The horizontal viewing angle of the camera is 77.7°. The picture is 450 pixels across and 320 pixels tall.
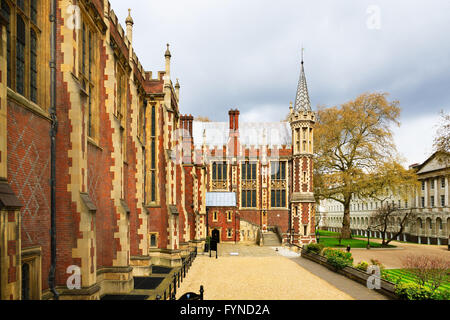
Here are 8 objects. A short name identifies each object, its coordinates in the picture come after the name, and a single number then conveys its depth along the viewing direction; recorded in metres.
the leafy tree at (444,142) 21.19
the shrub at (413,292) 10.60
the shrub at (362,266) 16.39
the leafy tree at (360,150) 34.25
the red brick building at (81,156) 7.30
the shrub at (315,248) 23.48
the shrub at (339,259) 17.84
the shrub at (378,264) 16.21
